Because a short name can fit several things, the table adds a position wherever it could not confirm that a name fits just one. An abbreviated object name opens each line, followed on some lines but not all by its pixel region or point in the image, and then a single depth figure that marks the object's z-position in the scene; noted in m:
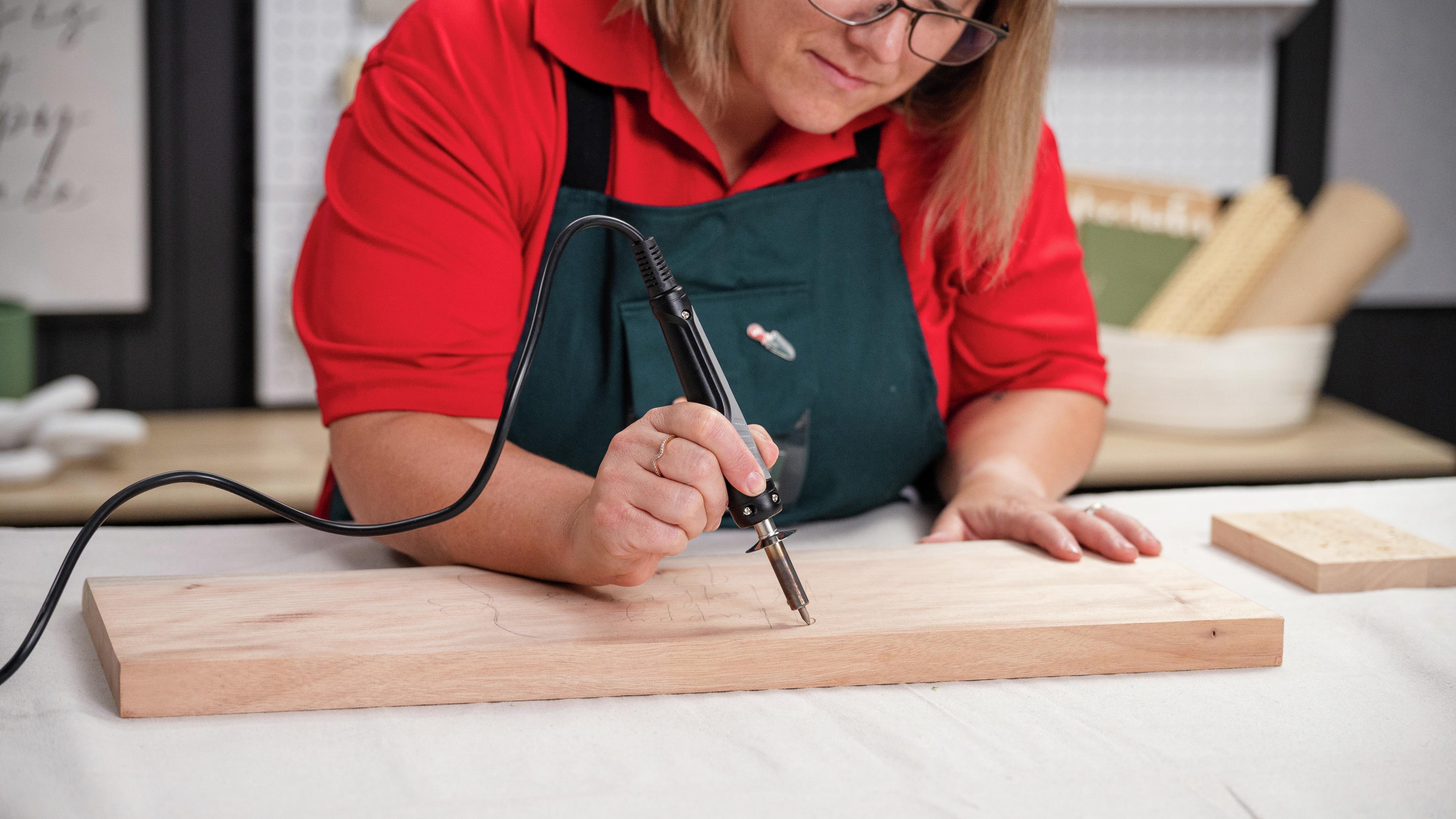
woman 1.83
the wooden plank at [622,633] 1.64
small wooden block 1.84
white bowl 3.03
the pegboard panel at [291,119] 3.13
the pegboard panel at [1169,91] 3.58
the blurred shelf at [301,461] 2.55
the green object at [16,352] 2.73
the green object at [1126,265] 3.39
